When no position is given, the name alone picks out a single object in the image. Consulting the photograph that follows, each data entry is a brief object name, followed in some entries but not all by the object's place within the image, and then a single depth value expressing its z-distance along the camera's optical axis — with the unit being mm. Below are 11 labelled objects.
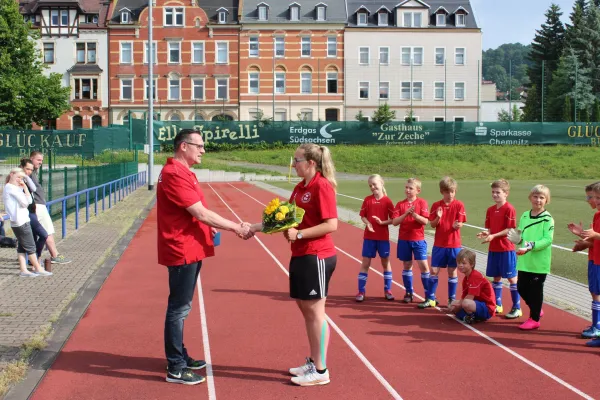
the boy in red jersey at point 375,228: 8867
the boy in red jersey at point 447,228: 8359
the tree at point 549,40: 79500
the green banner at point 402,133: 51969
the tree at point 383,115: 52875
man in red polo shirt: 5566
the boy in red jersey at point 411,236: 8680
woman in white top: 10531
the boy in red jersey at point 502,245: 8078
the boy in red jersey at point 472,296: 7820
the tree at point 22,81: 48219
